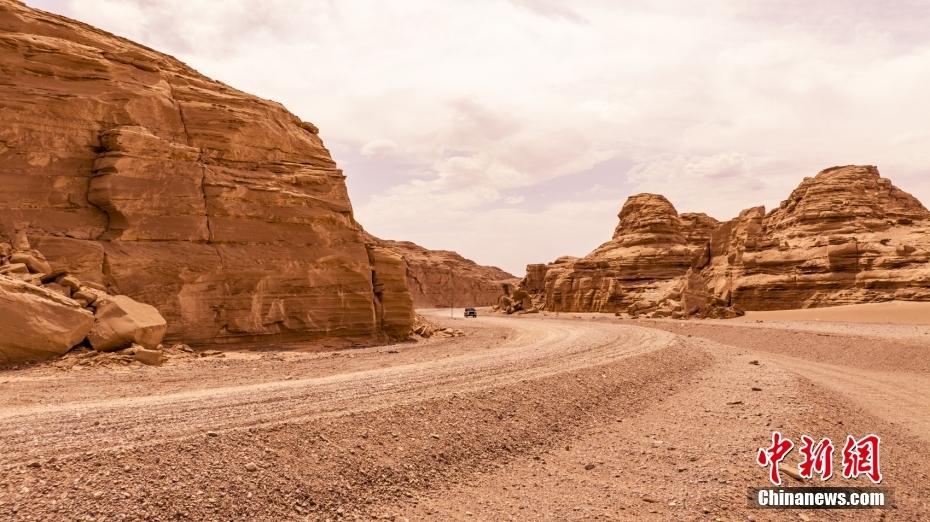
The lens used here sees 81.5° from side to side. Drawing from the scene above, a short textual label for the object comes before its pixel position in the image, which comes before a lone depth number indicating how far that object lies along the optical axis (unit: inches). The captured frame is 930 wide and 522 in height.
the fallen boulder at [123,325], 558.6
